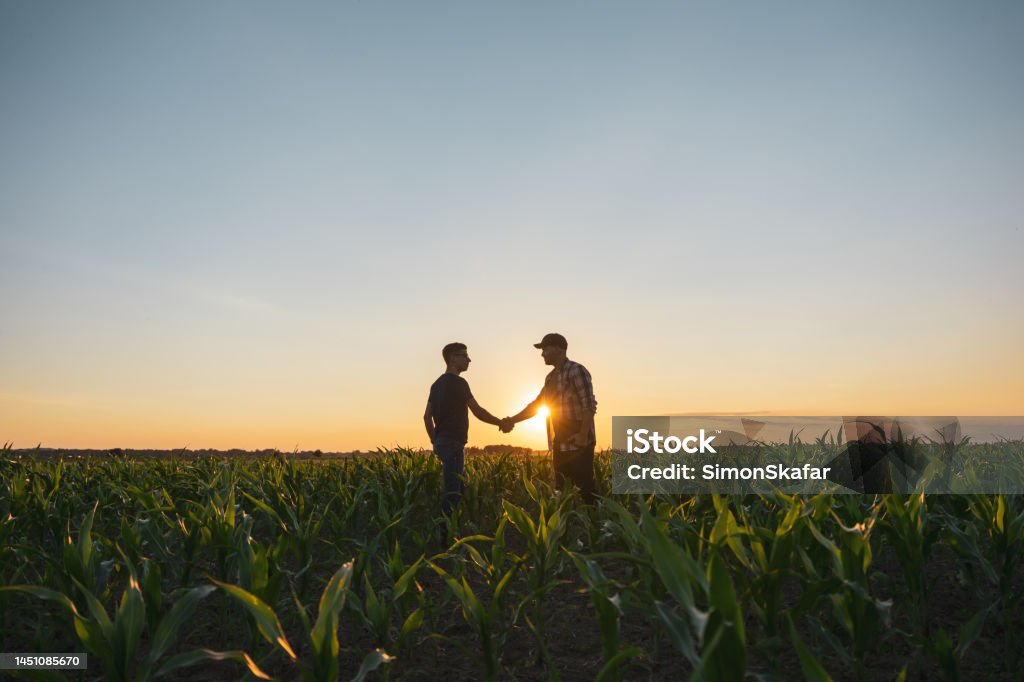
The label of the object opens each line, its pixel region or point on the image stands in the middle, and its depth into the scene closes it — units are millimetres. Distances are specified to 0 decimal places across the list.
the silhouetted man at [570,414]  7441
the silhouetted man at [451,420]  7324
